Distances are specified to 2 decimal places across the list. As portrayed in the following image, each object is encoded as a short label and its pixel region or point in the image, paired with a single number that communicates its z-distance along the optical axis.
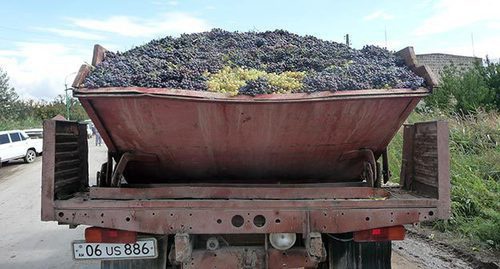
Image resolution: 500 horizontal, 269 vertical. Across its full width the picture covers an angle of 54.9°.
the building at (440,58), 26.40
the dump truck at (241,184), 3.15
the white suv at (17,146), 21.45
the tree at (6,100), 47.16
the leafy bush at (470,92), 12.80
